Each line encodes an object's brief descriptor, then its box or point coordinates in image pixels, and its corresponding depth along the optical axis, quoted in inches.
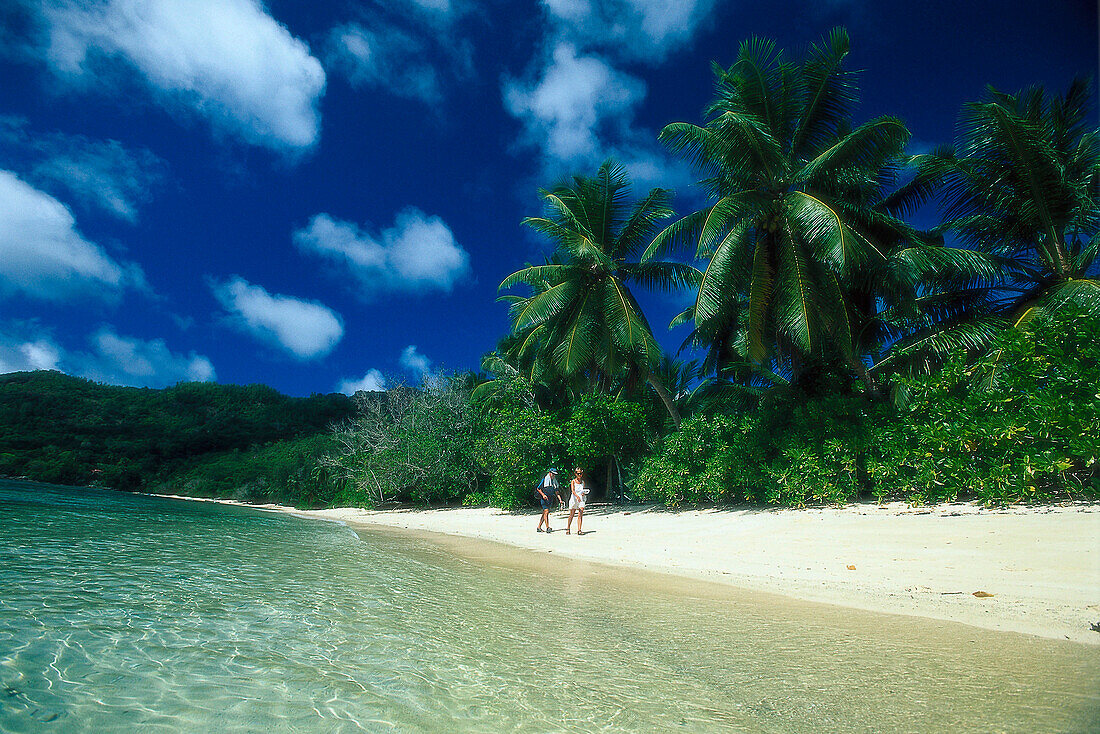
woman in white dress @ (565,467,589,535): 469.4
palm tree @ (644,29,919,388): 446.9
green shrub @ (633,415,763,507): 480.6
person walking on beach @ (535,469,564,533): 500.7
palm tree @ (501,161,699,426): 610.9
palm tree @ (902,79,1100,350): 424.2
